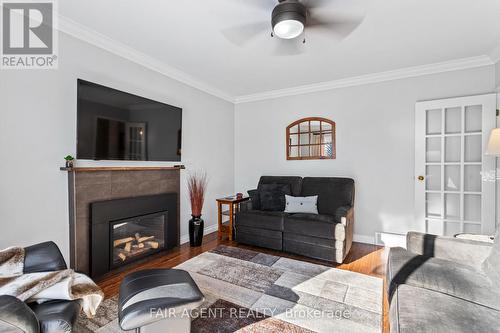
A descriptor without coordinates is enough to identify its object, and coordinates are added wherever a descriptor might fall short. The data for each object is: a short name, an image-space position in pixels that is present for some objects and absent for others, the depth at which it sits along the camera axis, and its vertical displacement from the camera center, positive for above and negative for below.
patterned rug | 1.79 -1.17
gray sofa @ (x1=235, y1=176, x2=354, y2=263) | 2.94 -0.76
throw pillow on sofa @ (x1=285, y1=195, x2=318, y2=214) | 3.53 -0.58
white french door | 2.96 +0.00
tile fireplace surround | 2.34 -0.29
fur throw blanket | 1.30 -0.67
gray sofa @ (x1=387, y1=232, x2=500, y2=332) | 1.19 -0.75
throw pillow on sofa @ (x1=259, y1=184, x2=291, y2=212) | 3.71 -0.47
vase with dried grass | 3.49 -0.65
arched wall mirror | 4.00 +0.45
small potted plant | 2.28 +0.04
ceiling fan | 1.80 +1.32
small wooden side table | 3.80 -0.75
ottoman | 1.32 -0.80
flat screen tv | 2.34 +0.43
